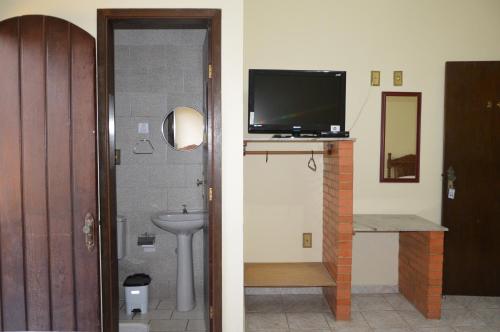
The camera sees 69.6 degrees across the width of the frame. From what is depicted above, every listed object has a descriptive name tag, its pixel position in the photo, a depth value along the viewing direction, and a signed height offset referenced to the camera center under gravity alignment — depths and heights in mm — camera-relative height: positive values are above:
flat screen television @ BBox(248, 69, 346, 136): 2992 +394
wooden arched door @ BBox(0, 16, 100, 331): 1966 -153
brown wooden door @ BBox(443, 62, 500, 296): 3201 -246
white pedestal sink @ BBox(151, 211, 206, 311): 3123 -937
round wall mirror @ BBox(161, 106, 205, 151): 3381 +193
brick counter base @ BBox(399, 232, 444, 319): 2844 -993
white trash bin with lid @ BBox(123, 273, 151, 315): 3072 -1263
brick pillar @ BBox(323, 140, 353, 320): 2781 -600
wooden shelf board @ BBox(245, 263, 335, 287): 2855 -1057
